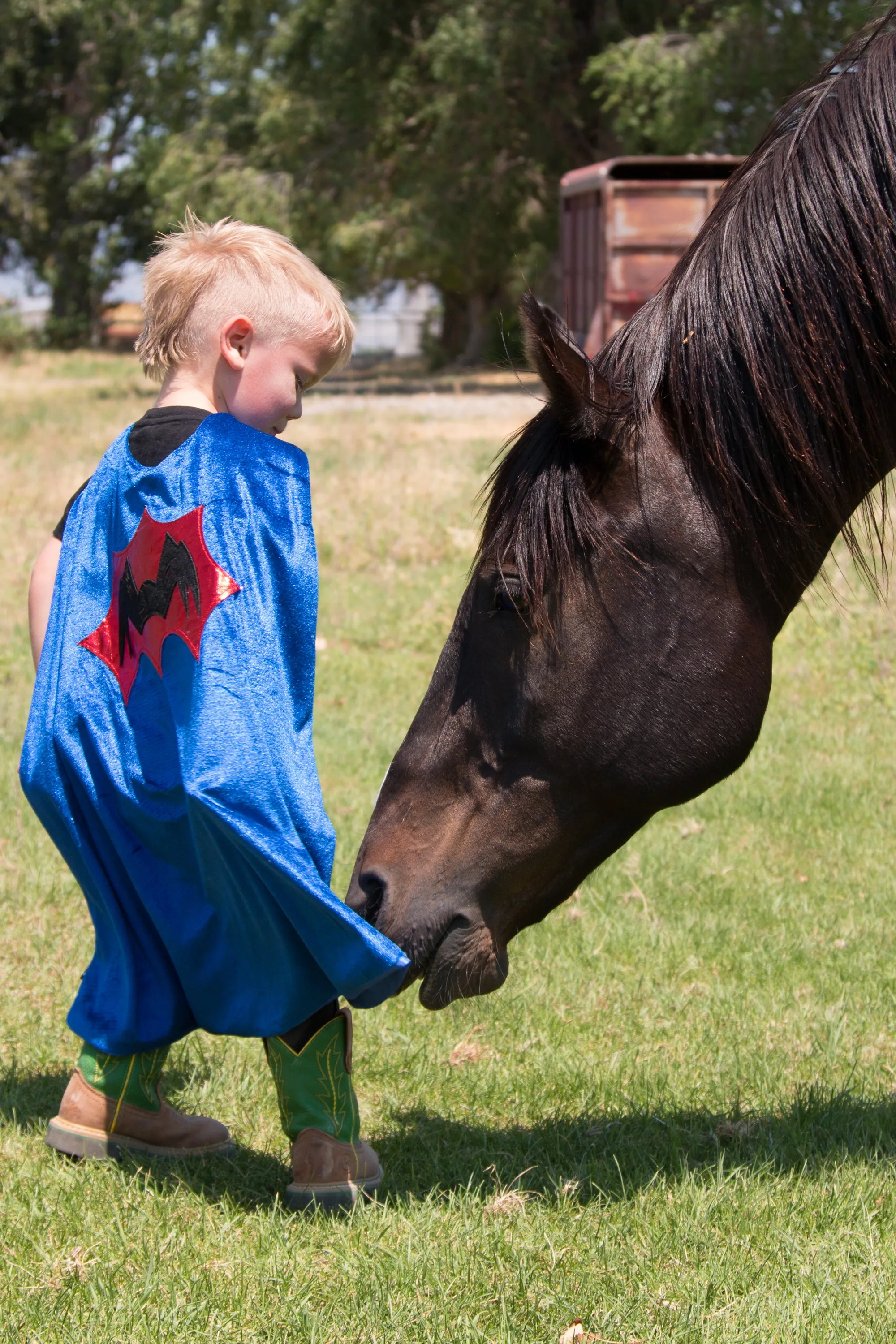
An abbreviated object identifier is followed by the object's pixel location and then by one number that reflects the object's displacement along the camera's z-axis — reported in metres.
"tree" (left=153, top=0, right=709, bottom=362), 23.17
